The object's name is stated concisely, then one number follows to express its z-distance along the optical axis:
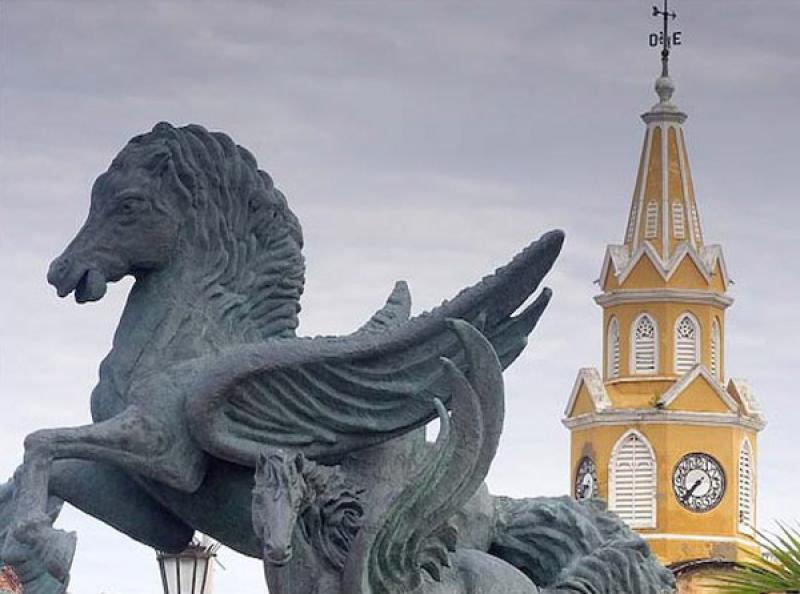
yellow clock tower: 103.38
